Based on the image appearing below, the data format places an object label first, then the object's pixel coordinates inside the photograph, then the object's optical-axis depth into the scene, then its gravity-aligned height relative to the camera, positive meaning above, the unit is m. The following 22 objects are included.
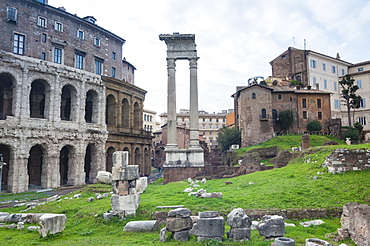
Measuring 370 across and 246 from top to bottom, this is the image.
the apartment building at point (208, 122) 85.44 +8.80
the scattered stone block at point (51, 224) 10.22 -2.35
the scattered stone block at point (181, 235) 9.24 -2.50
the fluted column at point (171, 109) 26.50 +3.87
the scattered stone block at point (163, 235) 9.18 -2.48
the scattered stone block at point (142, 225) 10.71 -2.54
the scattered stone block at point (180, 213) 9.51 -1.86
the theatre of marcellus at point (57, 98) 25.98 +5.81
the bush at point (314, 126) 44.19 +3.76
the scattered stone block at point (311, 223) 10.37 -2.41
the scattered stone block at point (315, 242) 7.69 -2.31
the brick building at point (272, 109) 43.97 +6.50
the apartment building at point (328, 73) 51.44 +14.07
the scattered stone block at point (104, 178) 20.30 -1.58
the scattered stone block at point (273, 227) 8.67 -2.14
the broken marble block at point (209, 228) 8.88 -2.19
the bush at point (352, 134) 38.97 +2.25
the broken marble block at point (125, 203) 12.48 -2.03
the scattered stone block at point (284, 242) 7.59 -2.24
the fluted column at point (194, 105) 26.84 +4.29
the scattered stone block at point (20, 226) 11.65 -2.72
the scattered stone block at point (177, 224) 9.36 -2.17
